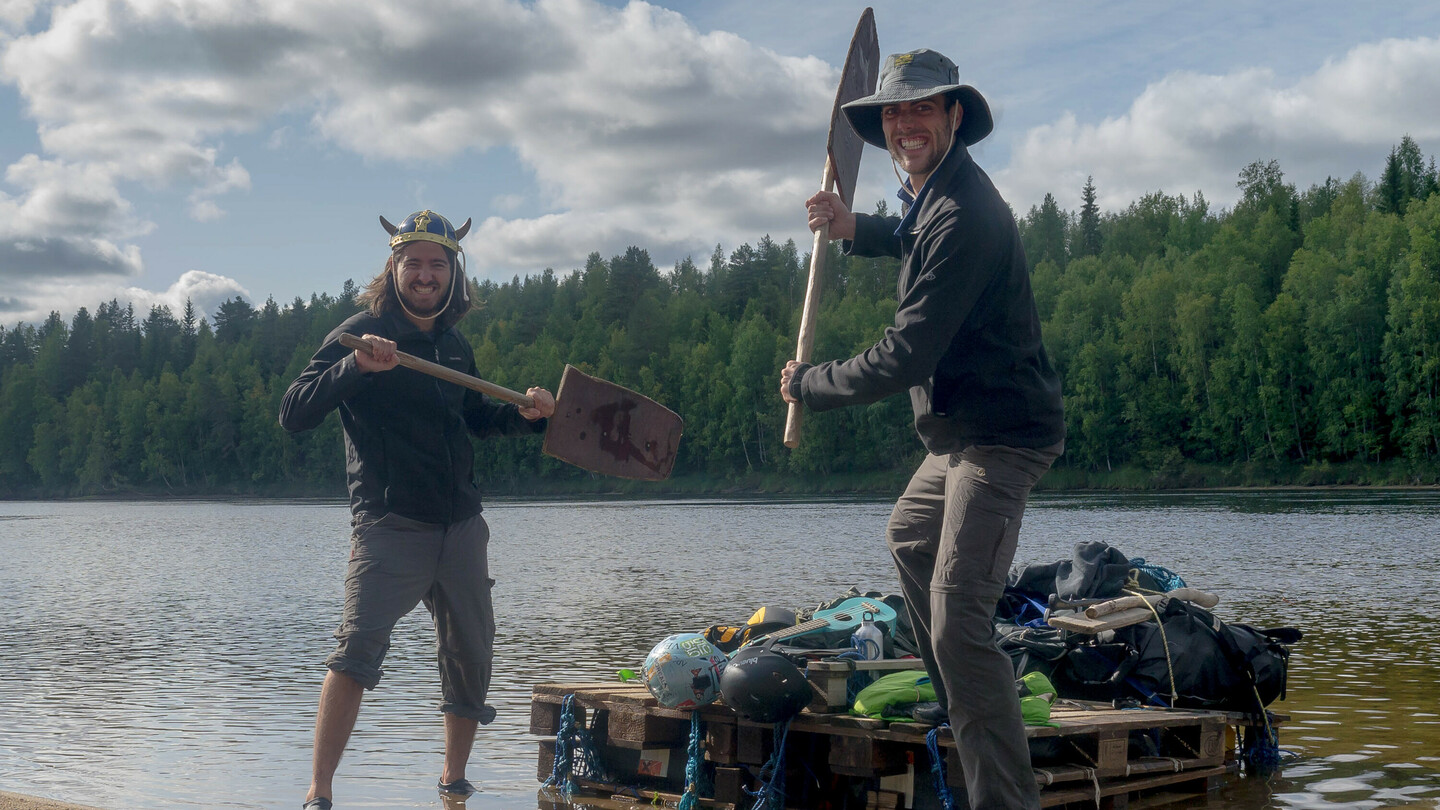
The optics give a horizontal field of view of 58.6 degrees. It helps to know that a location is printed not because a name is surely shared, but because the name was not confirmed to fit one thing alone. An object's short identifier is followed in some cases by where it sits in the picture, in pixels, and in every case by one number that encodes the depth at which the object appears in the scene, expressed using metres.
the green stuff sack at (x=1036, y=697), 5.20
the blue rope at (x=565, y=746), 5.94
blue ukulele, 6.39
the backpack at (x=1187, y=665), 6.61
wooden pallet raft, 5.22
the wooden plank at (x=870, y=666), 5.55
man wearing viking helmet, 5.20
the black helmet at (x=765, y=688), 5.27
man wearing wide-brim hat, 4.09
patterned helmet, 5.55
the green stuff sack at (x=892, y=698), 5.27
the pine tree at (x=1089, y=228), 121.94
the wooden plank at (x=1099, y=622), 6.70
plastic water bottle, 6.09
